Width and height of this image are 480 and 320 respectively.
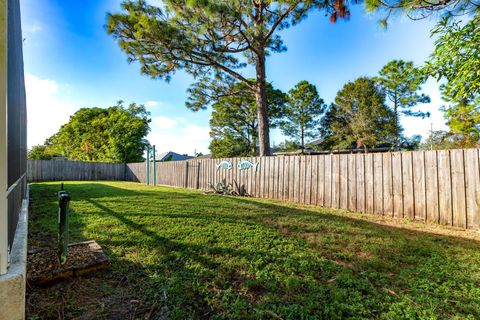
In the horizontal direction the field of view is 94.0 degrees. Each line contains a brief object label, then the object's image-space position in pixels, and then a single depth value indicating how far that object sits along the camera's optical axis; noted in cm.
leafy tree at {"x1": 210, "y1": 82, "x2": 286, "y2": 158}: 1847
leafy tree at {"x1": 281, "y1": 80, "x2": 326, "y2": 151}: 2080
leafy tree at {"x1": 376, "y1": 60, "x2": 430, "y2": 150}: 1969
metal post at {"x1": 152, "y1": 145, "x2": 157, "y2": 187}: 1216
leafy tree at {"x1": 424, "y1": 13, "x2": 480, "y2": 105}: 292
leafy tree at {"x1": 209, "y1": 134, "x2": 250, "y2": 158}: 1895
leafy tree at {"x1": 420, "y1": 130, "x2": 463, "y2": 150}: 1611
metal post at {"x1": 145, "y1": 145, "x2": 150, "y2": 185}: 1285
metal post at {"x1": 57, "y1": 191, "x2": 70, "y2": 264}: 193
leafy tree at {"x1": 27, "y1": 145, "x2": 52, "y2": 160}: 2192
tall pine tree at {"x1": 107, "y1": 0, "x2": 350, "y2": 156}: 657
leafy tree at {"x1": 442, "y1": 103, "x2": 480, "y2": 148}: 771
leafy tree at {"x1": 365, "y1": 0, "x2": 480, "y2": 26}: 318
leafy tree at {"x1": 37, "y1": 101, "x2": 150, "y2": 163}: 2027
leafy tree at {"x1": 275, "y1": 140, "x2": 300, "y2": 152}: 2220
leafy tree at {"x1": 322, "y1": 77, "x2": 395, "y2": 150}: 1992
